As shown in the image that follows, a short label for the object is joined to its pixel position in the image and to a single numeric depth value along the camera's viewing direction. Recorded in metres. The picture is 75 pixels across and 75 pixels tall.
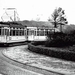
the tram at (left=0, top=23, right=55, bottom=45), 24.85
